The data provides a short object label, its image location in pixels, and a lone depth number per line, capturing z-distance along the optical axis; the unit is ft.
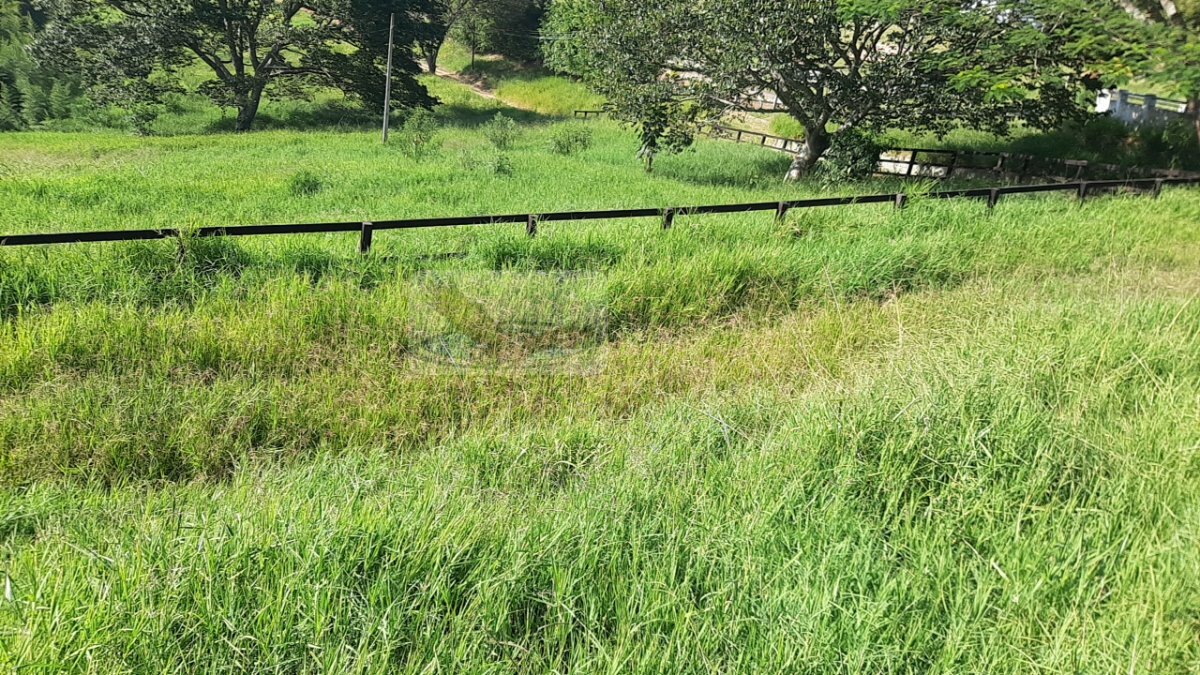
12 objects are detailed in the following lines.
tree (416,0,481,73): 153.44
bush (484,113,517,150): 80.33
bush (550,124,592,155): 76.79
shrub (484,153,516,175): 56.38
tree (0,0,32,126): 97.50
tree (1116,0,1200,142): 38.63
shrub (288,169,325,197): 42.42
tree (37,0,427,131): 96.32
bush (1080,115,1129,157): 68.28
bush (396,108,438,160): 66.65
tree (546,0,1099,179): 49.85
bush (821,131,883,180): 58.75
